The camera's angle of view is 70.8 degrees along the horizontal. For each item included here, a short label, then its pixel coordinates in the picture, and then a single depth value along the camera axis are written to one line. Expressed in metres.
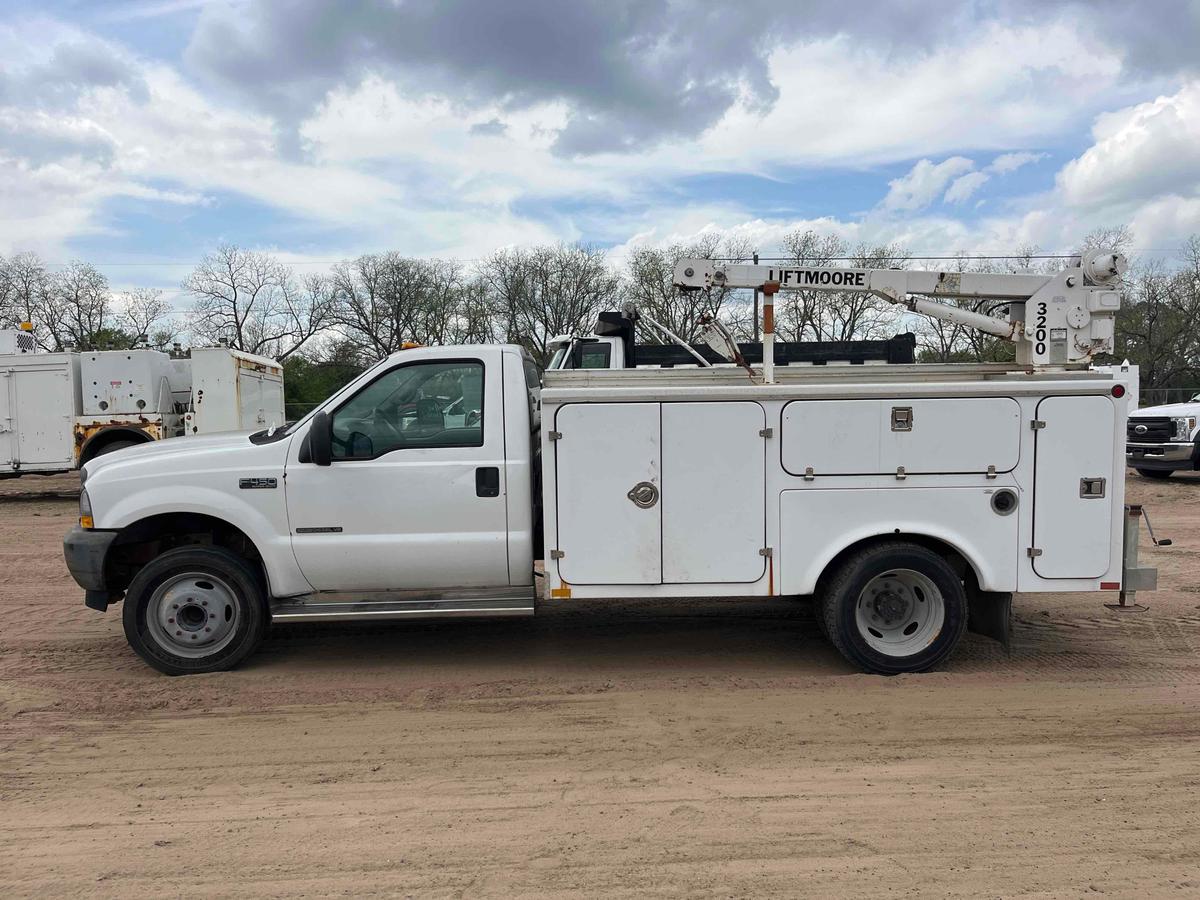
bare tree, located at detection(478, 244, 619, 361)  54.28
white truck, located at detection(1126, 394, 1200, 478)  15.82
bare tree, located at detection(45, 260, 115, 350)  55.00
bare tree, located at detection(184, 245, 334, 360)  58.66
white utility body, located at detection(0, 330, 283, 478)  15.27
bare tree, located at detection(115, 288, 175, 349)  54.74
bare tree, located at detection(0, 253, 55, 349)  52.66
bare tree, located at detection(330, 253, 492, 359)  53.28
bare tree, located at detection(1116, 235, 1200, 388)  47.31
